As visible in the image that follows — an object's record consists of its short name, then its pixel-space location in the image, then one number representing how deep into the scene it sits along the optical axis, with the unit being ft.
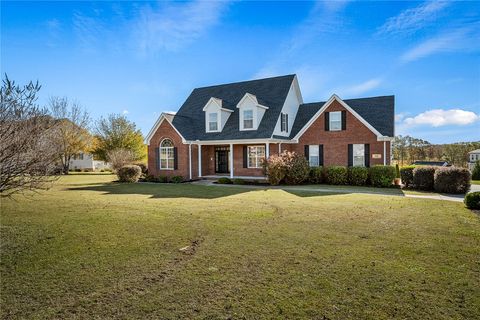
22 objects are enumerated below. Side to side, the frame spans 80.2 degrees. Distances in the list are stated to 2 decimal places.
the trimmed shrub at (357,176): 57.77
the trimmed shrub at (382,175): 55.67
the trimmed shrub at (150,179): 74.52
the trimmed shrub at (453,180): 46.03
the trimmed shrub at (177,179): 71.25
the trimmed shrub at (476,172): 78.07
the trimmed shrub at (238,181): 64.85
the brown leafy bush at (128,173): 72.69
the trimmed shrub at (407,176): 54.65
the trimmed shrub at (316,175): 62.39
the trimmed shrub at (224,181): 66.69
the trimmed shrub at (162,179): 72.59
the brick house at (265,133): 66.03
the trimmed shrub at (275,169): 59.72
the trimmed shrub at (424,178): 50.99
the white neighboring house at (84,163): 145.69
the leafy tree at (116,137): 120.16
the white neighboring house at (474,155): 146.28
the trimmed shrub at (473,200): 32.58
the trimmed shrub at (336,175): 59.31
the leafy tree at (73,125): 116.39
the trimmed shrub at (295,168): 60.49
